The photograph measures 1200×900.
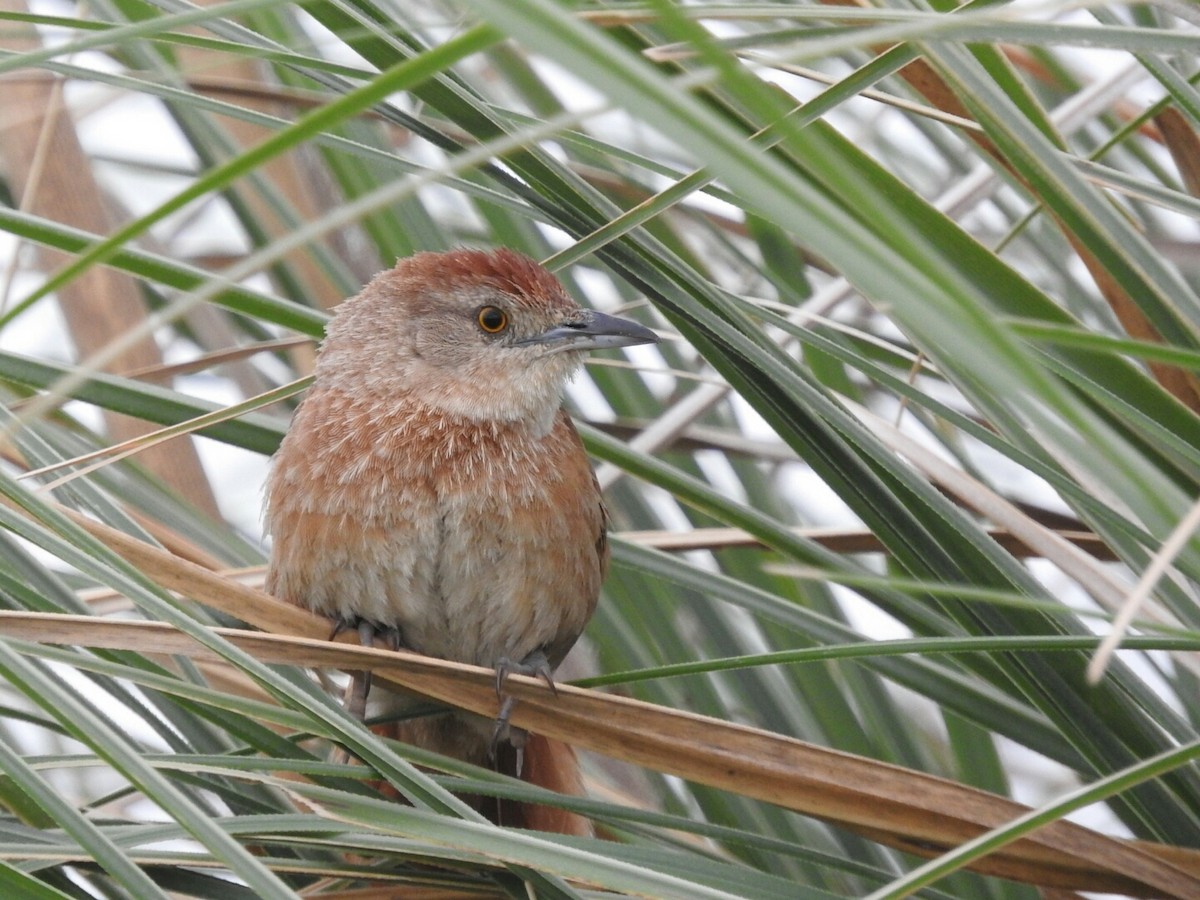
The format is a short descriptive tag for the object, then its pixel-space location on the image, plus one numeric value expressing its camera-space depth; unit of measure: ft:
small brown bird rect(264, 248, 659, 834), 13.61
